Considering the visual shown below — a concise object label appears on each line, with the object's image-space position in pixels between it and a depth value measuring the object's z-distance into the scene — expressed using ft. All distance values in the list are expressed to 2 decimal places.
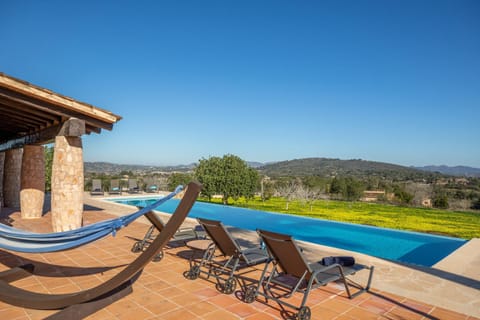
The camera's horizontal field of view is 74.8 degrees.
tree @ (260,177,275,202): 76.89
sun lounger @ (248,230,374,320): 10.99
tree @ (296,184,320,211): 65.10
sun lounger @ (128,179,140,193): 75.20
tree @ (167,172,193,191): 91.16
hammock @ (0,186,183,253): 11.14
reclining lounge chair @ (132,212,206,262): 18.56
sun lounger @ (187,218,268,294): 13.64
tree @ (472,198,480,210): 58.27
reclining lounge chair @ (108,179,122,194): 76.15
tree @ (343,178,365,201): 70.08
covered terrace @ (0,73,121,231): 20.01
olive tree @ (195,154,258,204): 68.49
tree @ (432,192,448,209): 61.29
